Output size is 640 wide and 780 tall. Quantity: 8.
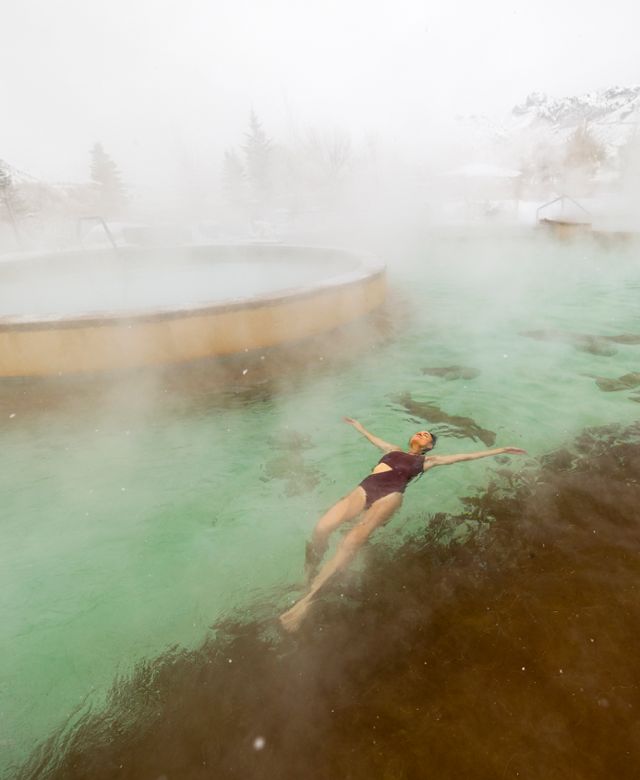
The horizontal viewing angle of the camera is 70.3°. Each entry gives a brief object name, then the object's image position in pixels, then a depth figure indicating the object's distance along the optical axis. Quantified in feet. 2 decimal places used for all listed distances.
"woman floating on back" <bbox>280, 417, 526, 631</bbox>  9.95
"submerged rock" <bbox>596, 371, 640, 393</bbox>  18.56
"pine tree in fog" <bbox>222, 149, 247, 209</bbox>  126.52
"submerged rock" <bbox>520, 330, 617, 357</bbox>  22.97
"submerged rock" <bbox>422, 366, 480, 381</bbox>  21.08
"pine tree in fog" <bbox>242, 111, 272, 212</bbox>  124.77
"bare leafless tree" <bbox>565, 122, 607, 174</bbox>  122.62
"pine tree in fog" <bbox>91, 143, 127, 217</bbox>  117.50
